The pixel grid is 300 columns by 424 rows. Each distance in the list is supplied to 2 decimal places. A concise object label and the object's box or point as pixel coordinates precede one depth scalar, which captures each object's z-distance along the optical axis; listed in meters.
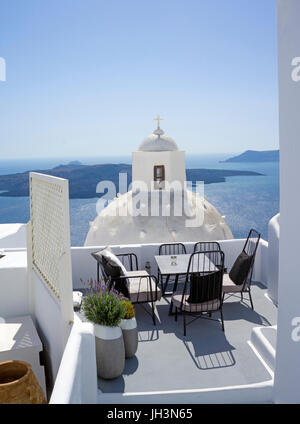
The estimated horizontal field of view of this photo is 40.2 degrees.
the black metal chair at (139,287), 5.82
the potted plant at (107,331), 4.45
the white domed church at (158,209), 14.80
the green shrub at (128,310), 4.80
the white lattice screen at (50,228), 4.38
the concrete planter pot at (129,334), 4.83
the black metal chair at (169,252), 7.82
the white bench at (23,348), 5.05
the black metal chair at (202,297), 5.38
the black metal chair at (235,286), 6.23
